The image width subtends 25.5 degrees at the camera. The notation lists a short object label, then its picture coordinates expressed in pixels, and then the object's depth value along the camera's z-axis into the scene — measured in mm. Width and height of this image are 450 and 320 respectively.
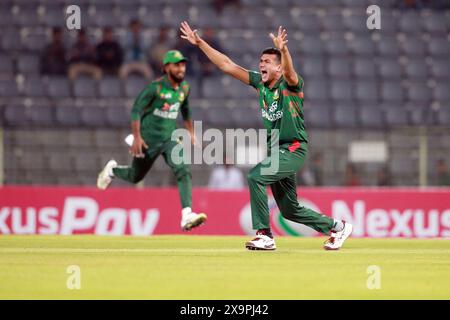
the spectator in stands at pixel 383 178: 17594
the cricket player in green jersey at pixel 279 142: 10156
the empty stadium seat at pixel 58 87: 20375
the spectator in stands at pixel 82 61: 20422
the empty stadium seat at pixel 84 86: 20422
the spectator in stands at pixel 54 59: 20441
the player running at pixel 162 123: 12406
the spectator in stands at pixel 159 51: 20406
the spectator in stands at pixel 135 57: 20359
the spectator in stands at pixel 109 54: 20266
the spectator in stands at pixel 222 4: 22094
